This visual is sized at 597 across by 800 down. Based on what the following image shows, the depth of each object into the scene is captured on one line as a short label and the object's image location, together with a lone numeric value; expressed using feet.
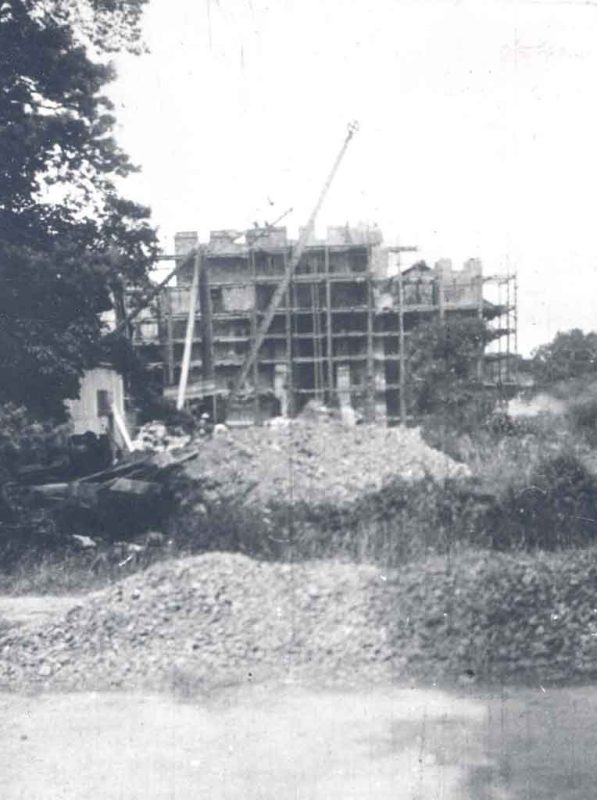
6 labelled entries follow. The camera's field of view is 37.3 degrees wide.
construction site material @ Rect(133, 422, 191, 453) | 49.21
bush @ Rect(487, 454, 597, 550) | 41.04
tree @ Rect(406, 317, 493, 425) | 66.37
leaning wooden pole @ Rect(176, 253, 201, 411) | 49.47
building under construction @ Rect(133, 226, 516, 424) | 51.85
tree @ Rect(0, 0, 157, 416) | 39.17
